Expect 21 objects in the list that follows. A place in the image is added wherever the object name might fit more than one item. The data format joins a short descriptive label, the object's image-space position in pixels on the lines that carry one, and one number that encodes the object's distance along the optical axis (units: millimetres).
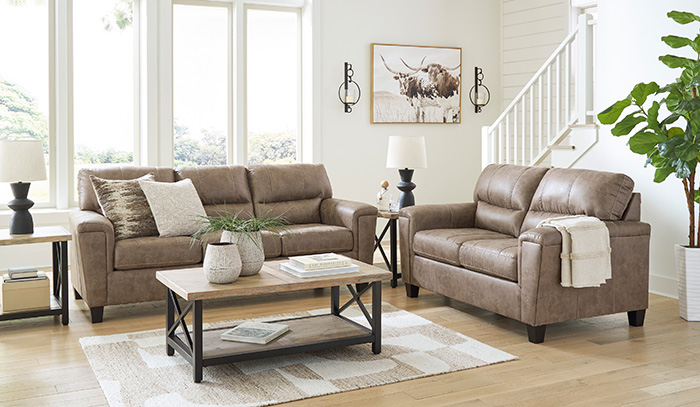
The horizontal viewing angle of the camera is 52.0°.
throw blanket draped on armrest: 3898
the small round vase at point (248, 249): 3572
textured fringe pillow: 4668
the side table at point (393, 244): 5426
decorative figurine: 5746
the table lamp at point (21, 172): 4309
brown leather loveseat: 3945
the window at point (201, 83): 7000
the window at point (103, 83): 6543
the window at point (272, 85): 7355
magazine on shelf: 3550
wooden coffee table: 3299
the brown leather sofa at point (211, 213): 4395
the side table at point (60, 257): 4242
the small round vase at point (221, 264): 3381
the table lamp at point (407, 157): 5664
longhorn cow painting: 7718
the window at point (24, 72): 6230
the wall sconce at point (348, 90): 7492
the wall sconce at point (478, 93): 8212
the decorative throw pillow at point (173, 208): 4746
